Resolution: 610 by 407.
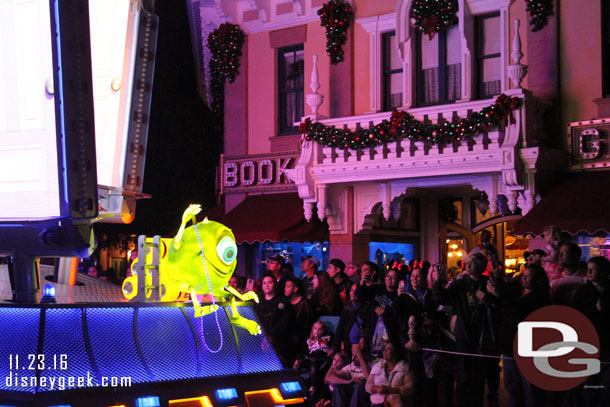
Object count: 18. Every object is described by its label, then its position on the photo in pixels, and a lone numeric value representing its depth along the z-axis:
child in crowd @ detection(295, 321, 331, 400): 8.63
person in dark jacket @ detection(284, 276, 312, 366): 8.84
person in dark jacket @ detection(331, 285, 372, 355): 8.62
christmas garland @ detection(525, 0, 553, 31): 13.75
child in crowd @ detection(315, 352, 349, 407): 8.41
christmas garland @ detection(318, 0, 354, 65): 15.88
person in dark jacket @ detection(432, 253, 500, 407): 8.41
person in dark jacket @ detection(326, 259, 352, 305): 10.16
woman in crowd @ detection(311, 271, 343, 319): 9.35
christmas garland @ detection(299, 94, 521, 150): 13.12
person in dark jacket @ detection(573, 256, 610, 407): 7.28
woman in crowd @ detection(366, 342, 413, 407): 7.80
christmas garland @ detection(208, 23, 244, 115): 17.39
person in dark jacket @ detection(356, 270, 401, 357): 8.32
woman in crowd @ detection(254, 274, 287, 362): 8.80
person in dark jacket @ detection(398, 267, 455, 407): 8.41
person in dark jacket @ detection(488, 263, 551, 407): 7.70
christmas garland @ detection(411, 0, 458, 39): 14.77
